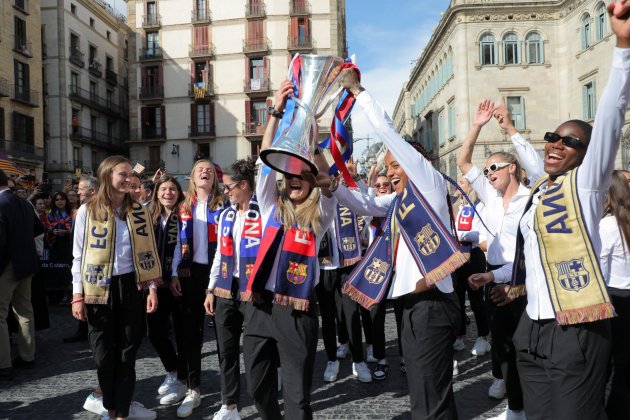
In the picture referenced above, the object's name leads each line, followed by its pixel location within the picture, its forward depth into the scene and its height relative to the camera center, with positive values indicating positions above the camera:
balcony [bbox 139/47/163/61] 39.53 +12.57
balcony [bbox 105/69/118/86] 42.69 +11.76
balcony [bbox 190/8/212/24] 39.19 +15.22
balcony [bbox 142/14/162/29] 39.60 +15.06
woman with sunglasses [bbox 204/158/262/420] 4.06 -0.64
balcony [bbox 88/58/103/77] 40.12 +11.81
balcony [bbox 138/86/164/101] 39.69 +9.60
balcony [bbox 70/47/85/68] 37.50 +11.89
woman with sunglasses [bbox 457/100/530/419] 3.77 -0.19
